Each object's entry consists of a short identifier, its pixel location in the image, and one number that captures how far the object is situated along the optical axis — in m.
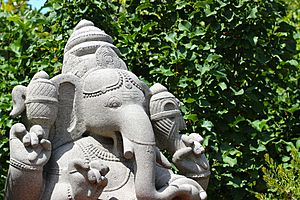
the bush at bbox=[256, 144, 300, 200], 5.04
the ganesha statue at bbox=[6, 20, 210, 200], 3.86
